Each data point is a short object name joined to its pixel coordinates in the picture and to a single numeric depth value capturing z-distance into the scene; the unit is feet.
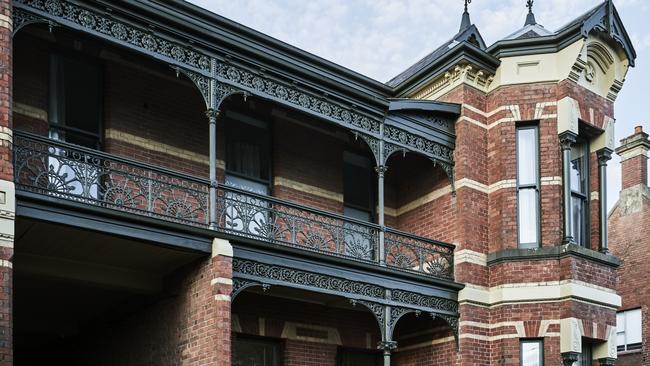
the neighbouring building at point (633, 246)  74.33
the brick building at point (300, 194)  37.06
